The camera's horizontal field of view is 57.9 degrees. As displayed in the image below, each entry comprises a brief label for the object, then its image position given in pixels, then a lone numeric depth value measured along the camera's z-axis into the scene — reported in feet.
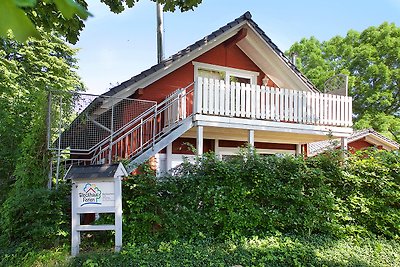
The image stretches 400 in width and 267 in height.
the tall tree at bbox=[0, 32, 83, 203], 24.72
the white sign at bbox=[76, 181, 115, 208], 21.39
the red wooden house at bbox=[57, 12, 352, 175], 31.42
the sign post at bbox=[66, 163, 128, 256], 21.22
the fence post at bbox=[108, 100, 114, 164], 27.87
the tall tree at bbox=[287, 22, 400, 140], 89.25
